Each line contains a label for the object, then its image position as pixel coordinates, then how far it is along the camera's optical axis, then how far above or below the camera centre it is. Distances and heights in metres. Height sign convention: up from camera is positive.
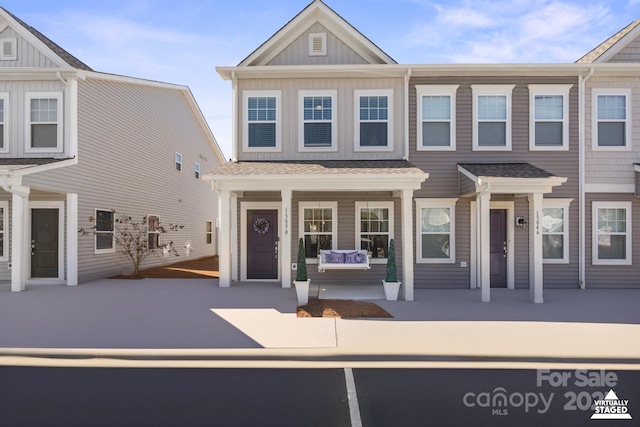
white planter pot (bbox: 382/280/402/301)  9.03 -1.70
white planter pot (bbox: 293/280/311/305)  8.55 -1.64
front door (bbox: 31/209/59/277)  11.62 -0.80
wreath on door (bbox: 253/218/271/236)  11.52 -0.29
